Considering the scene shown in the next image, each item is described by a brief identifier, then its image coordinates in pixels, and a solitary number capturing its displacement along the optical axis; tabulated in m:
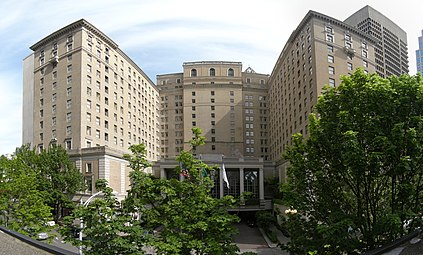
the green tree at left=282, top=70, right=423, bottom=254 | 12.09
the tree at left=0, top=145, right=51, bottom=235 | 20.91
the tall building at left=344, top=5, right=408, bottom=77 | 109.75
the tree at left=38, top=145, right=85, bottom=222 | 45.19
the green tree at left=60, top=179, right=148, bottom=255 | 9.24
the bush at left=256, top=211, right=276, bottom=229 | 48.71
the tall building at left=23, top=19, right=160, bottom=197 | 54.12
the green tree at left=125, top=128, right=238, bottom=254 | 9.73
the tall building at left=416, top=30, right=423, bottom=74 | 152.71
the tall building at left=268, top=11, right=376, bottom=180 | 48.72
